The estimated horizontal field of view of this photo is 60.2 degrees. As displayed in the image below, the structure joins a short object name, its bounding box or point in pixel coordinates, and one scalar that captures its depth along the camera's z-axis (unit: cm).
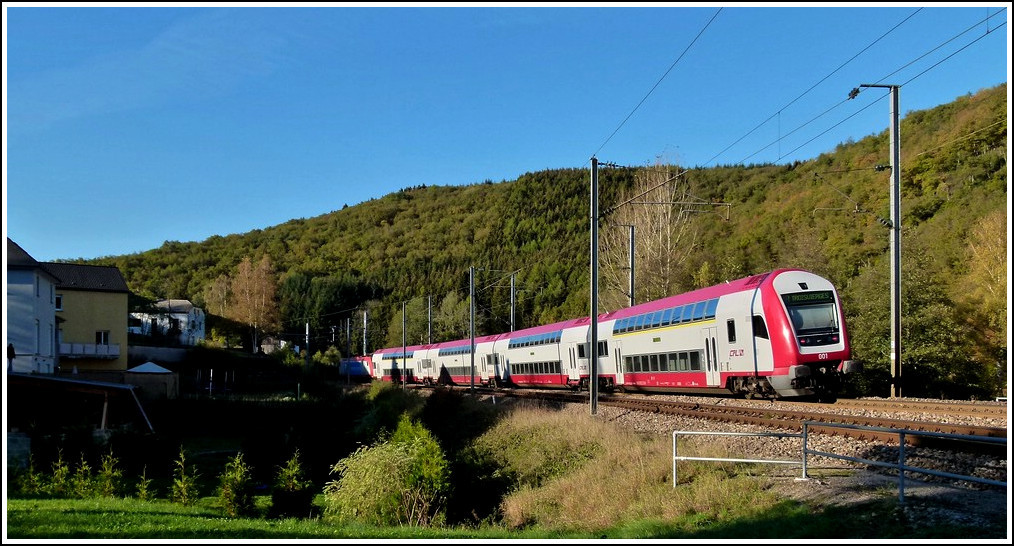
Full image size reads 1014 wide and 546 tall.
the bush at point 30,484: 1983
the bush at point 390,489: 1856
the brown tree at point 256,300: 10931
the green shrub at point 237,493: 2031
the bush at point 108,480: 2058
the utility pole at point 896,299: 2395
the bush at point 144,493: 2022
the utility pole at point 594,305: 2534
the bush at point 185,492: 1995
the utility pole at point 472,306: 4712
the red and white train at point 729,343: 2298
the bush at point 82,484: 1984
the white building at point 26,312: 3766
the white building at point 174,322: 9138
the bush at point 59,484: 2005
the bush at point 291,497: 2272
